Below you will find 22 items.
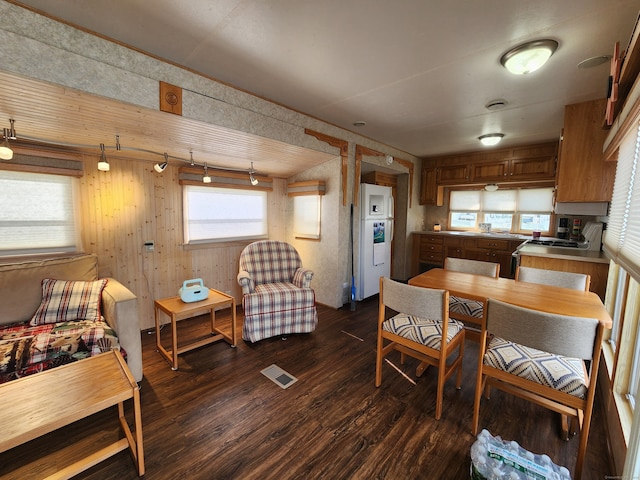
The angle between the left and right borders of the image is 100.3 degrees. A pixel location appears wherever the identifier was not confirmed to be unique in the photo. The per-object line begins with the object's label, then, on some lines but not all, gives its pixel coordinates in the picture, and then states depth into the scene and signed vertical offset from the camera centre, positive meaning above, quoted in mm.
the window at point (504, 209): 4680 +217
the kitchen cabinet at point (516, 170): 4102 +838
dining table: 1619 -517
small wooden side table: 2379 -912
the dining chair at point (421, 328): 1756 -823
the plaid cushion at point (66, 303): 2146 -767
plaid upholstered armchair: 2805 -848
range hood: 2613 +147
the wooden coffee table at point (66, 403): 1185 -938
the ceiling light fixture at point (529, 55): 1699 +1087
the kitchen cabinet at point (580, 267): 2584 -455
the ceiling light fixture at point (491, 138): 3546 +1091
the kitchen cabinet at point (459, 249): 4496 -540
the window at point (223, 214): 3418 -5
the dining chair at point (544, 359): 1324 -827
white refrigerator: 4042 -286
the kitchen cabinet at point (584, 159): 2504 +618
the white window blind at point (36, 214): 2318 -44
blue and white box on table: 2608 -785
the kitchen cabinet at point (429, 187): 5211 +620
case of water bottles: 1269 -1209
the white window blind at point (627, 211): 1432 +86
